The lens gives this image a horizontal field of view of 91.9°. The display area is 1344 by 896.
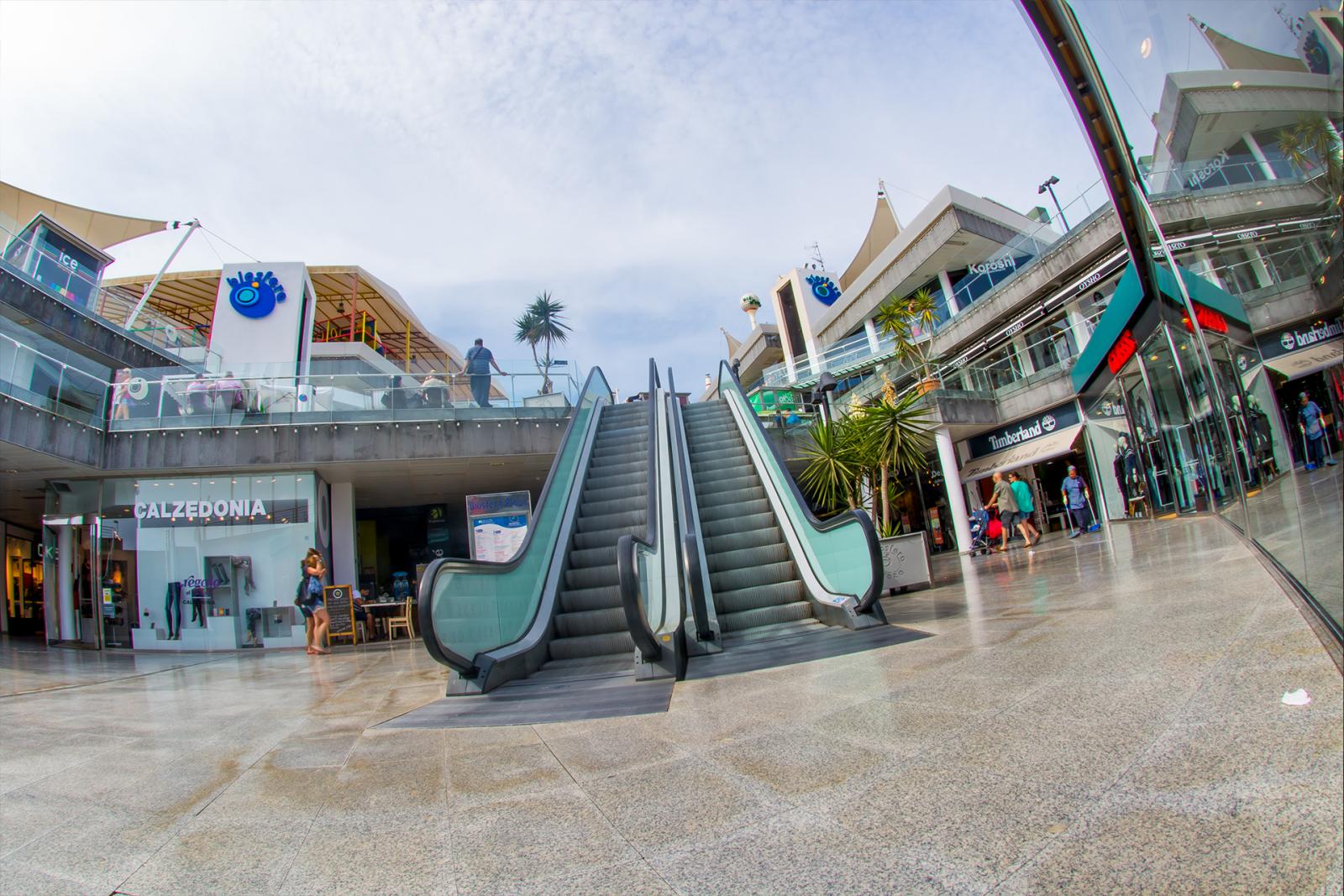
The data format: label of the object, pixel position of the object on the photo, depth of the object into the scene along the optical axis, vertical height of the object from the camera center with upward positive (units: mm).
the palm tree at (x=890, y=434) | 11031 +1356
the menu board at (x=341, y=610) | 11500 -529
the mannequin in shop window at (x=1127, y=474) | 11184 +231
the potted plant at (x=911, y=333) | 17655 +5128
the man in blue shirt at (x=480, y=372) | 13953 +4052
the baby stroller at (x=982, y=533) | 14328 -659
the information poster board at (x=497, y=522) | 13031 +774
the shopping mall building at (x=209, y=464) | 11969 +2444
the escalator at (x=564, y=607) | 4574 -438
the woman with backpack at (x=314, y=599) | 10219 -228
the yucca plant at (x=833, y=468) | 11234 +934
